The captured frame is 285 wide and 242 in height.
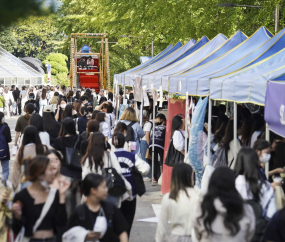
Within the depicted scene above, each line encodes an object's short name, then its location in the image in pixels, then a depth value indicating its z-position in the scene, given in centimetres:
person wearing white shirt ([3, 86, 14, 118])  4469
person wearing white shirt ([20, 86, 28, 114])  4866
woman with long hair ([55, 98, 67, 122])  2128
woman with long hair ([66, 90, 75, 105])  2758
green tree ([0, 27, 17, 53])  10903
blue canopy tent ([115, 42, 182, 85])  2546
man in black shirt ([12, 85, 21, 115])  4834
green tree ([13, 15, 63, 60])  11764
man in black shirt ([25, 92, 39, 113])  3599
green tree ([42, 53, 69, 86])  9111
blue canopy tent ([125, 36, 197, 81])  2155
